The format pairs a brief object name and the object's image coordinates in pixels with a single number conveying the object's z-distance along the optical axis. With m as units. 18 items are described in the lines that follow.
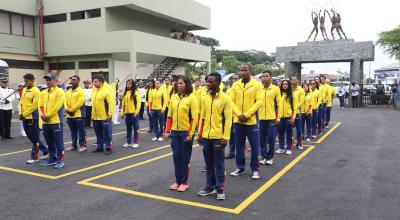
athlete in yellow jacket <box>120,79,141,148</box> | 9.80
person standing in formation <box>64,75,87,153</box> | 8.88
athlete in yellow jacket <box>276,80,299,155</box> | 8.62
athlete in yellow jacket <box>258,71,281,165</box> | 7.42
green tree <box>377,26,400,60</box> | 50.94
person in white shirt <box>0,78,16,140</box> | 11.54
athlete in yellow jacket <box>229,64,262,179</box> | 6.49
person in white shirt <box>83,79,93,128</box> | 13.38
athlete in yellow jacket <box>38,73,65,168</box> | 7.38
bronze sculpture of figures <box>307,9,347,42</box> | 23.59
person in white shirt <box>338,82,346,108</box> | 24.41
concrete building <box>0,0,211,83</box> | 26.42
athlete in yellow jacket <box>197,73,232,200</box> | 5.43
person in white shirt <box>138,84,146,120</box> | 17.41
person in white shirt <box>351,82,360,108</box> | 23.84
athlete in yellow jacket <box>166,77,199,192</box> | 5.86
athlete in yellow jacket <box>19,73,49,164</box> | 7.83
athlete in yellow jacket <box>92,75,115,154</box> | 8.89
